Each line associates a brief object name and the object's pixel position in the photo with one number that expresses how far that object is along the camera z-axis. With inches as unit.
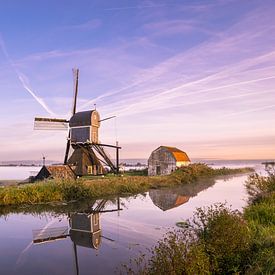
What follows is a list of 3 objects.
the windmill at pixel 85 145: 1577.3
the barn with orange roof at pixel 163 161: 2052.2
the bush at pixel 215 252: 323.3
